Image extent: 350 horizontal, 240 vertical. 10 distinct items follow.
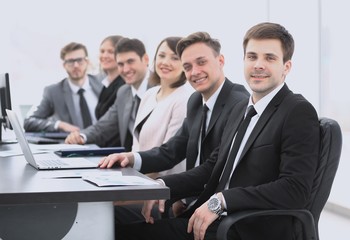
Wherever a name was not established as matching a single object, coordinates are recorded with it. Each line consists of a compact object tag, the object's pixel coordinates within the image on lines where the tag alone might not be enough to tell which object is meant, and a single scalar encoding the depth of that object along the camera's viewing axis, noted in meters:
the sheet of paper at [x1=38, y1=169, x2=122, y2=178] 2.55
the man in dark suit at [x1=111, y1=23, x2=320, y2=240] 2.29
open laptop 2.79
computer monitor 4.10
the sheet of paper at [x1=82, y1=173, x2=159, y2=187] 2.26
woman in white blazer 3.81
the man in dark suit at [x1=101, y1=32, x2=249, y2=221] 3.13
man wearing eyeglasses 5.93
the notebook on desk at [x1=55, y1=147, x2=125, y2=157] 3.43
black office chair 2.26
